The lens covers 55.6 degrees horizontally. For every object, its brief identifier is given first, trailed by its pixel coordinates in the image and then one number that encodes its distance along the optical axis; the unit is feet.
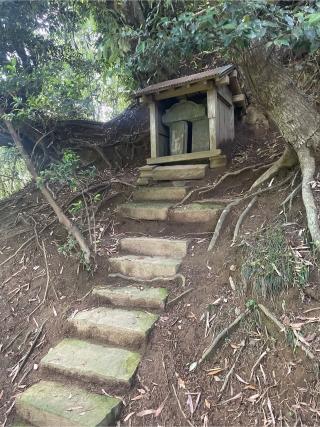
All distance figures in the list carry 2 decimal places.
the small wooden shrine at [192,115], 14.49
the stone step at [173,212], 11.54
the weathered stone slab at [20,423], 6.90
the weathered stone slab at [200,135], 16.01
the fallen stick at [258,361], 6.52
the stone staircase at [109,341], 6.70
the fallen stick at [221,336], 7.08
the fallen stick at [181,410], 6.13
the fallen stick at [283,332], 6.19
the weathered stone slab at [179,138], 16.21
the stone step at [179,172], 14.15
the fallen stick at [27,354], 8.22
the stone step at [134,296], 8.79
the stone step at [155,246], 10.43
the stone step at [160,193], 13.50
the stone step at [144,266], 9.68
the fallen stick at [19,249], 12.43
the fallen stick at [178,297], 8.63
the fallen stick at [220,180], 12.93
